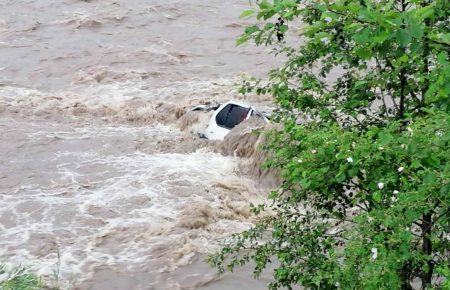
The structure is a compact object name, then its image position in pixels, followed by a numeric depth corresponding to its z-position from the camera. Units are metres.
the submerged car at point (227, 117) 29.98
